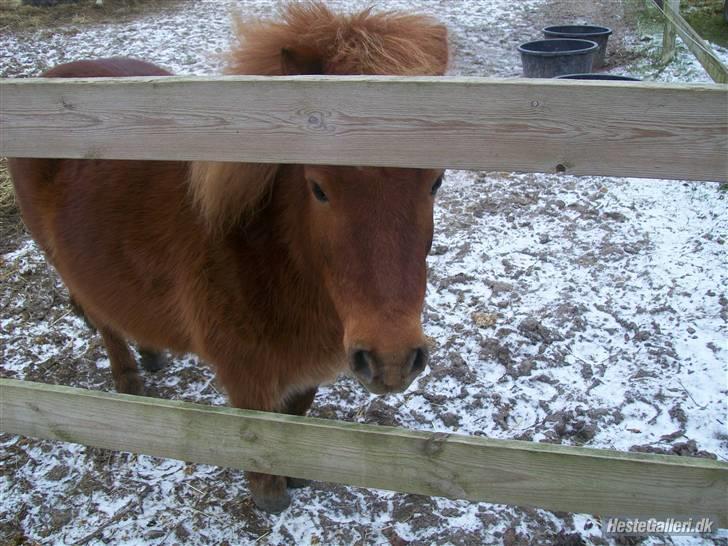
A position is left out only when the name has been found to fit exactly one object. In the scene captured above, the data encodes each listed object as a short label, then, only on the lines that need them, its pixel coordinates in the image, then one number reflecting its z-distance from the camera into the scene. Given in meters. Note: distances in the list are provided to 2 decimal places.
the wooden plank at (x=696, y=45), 4.71
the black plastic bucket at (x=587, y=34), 6.39
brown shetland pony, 1.60
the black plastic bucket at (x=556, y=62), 5.54
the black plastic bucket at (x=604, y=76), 4.50
